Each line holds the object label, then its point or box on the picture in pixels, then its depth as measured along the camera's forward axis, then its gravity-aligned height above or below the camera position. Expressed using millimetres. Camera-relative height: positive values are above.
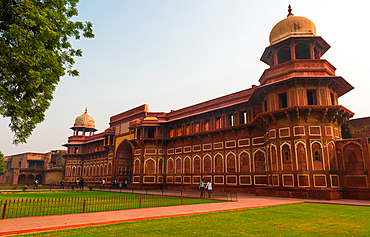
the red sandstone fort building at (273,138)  17391 +3349
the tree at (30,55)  8148 +3775
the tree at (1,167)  50894 +1199
